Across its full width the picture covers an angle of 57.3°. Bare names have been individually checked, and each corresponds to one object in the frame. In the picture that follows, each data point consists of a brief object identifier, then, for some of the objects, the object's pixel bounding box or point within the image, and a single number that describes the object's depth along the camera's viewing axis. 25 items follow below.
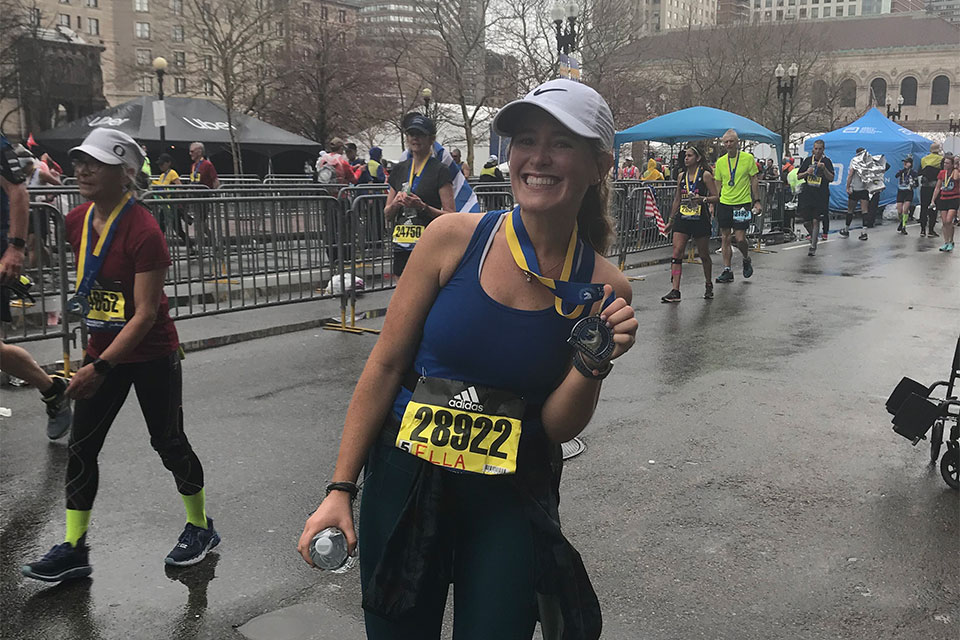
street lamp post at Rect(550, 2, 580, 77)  19.30
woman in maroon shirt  3.71
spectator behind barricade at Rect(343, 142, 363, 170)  20.39
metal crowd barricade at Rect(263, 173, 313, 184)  22.74
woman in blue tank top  1.98
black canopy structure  27.44
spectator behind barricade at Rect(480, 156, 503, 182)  18.73
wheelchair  4.93
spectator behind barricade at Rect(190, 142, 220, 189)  16.44
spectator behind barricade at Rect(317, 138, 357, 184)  17.70
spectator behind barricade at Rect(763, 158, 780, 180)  28.89
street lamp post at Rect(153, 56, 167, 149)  23.78
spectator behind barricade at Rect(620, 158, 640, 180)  26.16
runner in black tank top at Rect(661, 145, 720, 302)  11.09
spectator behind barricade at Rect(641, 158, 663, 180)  23.69
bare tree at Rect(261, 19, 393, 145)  35.72
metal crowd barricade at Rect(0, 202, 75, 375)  7.29
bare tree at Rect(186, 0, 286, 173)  28.11
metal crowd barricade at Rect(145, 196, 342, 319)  9.34
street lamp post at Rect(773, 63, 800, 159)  28.66
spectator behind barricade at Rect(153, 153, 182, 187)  16.61
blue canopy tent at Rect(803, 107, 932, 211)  28.84
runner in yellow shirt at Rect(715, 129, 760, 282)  12.66
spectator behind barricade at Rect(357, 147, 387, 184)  16.53
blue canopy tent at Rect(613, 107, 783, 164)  18.92
